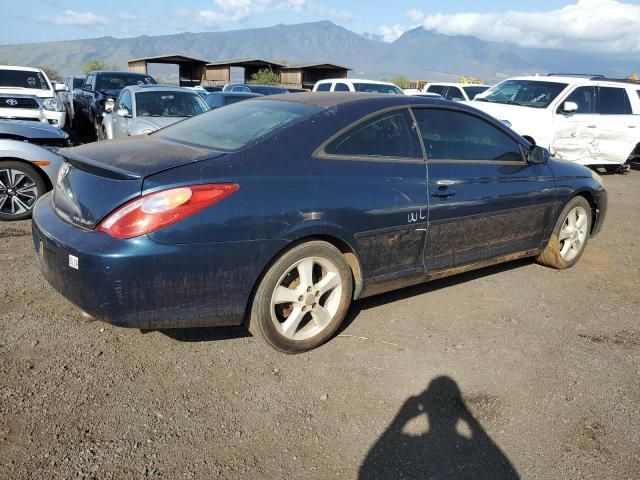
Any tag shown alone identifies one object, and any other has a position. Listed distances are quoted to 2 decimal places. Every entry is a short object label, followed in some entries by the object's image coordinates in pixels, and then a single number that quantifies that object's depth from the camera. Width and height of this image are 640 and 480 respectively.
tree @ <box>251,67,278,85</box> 40.69
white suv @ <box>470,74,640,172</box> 10.48
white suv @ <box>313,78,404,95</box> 15.31
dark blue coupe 2.70
